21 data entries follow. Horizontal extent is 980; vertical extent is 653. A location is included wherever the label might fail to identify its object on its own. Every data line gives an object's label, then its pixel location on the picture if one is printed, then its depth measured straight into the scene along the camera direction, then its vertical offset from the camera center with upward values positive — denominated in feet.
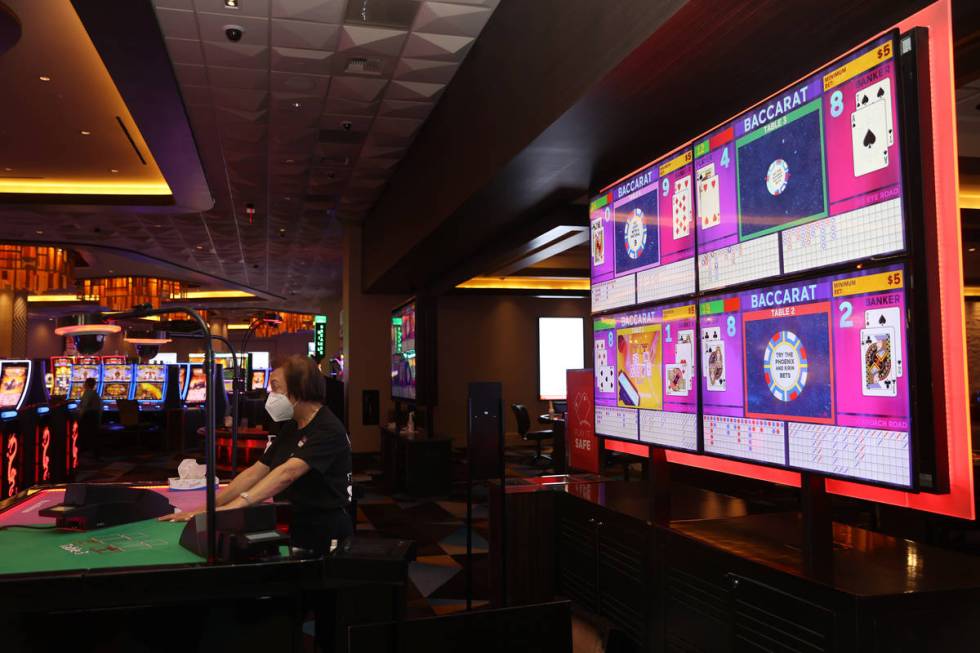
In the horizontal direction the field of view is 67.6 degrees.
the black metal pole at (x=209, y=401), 6.56 -0.27
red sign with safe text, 15.15 -1.16
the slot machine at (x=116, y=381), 45.52 -0.50
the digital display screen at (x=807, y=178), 6.07 +1.80
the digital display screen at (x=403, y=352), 27.73 +0.71
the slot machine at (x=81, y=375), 46.26 -0.09
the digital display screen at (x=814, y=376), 5.97 -0.10
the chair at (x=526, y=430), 35.29 -2.99
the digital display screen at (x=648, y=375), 9.10 -0.11
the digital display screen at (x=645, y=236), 9.21 +1.83
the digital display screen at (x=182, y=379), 47.09 -0.42
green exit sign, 40.11 +2.00
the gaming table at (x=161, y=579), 6.79 -2.01
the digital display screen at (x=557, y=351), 44.57 +1.05
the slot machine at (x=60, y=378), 47.34 -0.27
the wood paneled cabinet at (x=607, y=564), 8.91 -2.66
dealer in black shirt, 9.59 -1.35
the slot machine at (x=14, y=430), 22.91 -1.81
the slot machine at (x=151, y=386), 44.45 -0.81
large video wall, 6.04 +0.82
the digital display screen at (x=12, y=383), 24.64 -0.29
